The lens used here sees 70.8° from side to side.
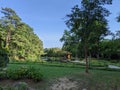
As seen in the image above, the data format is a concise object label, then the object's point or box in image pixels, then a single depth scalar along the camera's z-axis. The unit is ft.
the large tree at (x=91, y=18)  17.59
